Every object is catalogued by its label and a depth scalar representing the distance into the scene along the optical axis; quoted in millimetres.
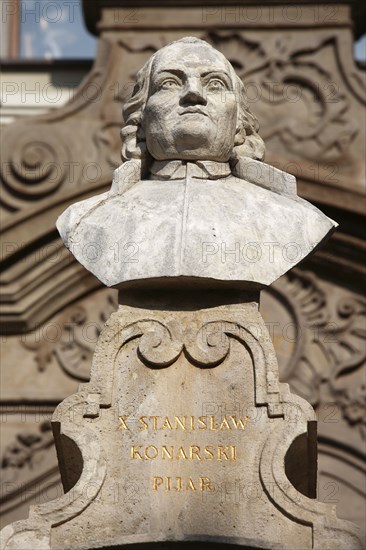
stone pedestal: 9303
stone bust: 9924
